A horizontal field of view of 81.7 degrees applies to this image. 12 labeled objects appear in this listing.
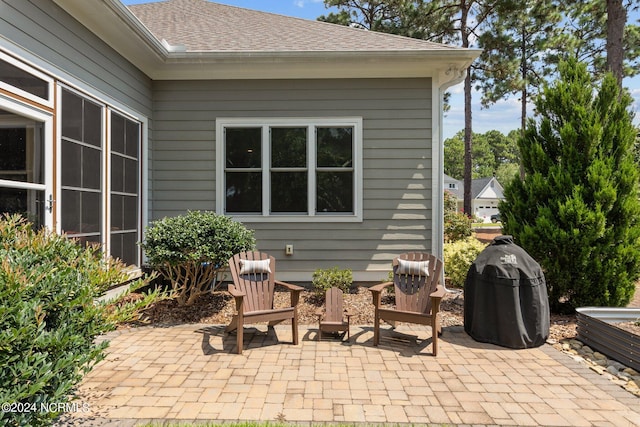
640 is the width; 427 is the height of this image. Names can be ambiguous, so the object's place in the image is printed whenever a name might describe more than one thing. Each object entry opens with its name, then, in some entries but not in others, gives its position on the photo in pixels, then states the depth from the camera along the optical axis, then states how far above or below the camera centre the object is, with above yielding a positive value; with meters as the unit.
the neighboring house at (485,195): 42.44 +2.06
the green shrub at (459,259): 5.63 -0.71
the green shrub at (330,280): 4.92 -0.91
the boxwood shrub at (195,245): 4.14 -0.39
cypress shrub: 4.25 +0.16
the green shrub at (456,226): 10.67 -0.39
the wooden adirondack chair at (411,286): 3.63 -0.78
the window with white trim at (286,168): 5.52 +0.66
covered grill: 3.54 -0.86
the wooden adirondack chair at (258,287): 3.58 -0.79
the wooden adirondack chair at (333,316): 3.72 -1.07
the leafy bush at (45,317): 1.77 -0.58
